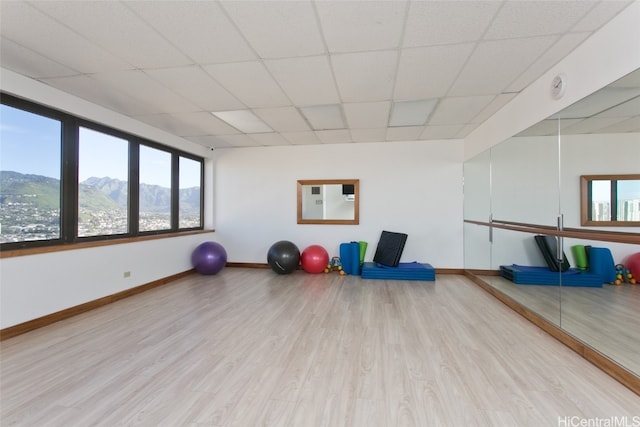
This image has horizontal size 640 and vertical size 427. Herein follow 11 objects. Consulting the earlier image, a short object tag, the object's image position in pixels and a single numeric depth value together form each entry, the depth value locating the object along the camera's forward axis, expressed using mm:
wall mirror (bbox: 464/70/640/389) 2055
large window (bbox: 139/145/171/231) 4473
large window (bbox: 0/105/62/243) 2770
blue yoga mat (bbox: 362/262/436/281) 4770
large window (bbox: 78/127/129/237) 3500
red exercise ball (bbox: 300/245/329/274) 5273
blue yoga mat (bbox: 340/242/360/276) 5137
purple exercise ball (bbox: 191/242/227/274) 5090
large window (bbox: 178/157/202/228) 5387
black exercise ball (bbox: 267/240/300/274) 5109
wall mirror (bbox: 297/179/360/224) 5539
